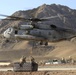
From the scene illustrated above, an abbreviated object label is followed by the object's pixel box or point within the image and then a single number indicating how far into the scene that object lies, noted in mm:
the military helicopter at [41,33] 45000
